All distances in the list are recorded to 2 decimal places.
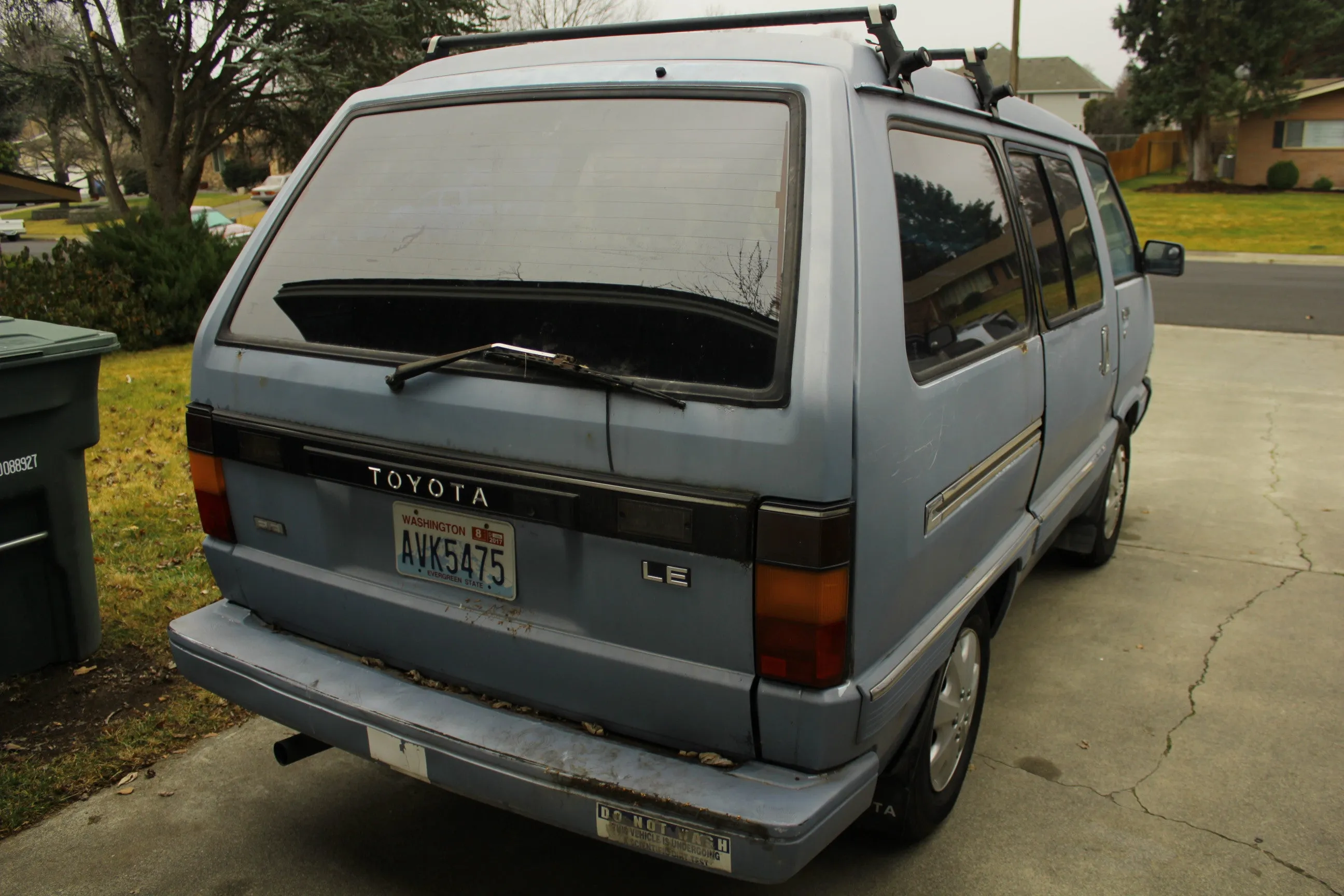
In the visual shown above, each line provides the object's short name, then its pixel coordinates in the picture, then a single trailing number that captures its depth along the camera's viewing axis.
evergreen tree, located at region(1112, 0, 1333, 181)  37.84
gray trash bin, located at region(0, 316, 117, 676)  3.39
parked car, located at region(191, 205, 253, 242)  21.23
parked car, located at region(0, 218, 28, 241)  32.12
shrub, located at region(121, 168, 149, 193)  44.78
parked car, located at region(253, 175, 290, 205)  37.47
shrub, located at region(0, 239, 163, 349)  9.38
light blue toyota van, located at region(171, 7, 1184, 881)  2.11
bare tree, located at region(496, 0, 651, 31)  35.06
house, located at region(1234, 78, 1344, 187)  41.38
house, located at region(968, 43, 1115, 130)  72.00
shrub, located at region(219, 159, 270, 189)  53.09
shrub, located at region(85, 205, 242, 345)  10.19
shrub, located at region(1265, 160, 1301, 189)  40.22
